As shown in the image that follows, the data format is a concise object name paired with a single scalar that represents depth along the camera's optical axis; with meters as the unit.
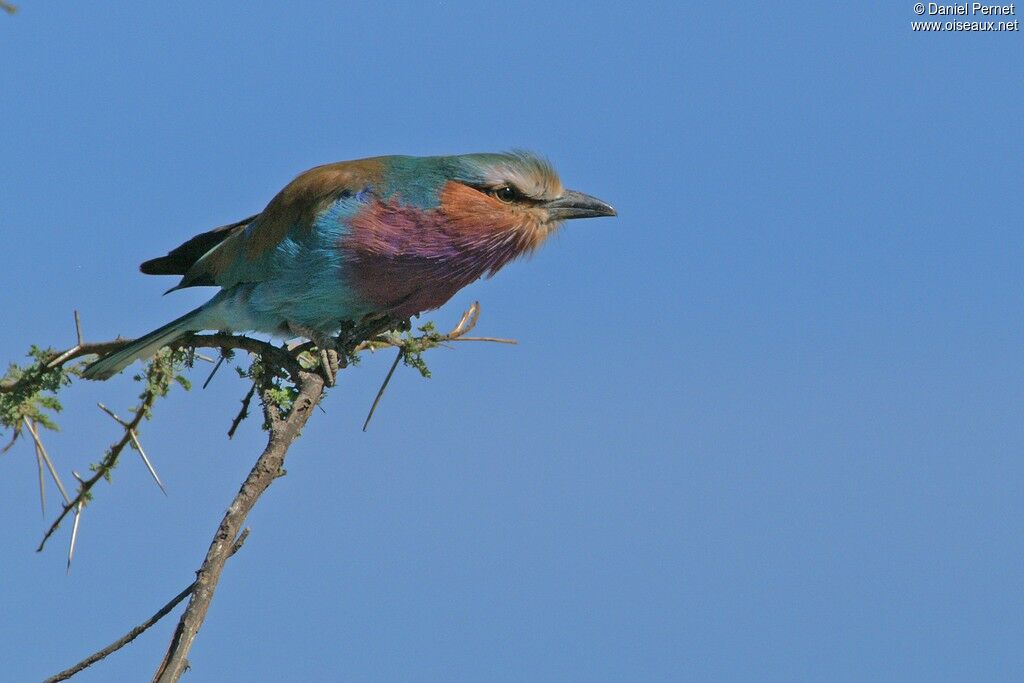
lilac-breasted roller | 8.46
